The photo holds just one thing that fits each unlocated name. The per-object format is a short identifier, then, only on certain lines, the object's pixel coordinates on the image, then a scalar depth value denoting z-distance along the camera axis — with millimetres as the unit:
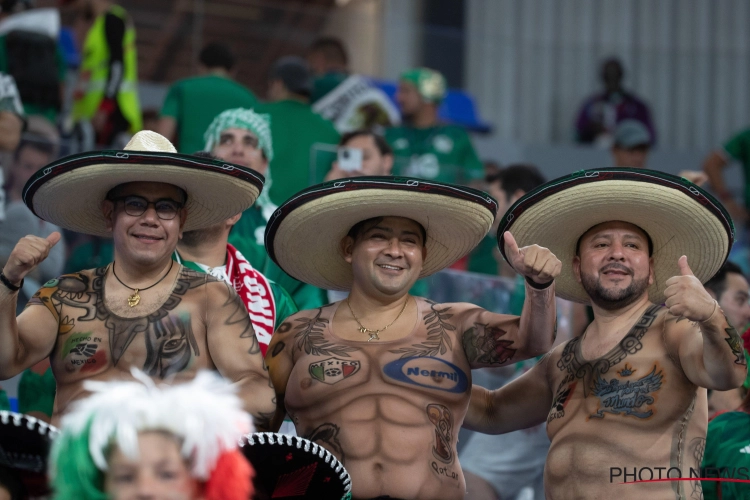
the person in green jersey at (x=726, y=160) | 19531
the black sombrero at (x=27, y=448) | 6973
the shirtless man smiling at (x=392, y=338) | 8680
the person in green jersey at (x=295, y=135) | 15586
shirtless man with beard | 8414
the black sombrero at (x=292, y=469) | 7508
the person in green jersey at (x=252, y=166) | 12234
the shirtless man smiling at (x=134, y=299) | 8367
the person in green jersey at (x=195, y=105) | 16203
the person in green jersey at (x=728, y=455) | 10047
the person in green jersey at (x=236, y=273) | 10695
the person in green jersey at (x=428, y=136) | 18172
